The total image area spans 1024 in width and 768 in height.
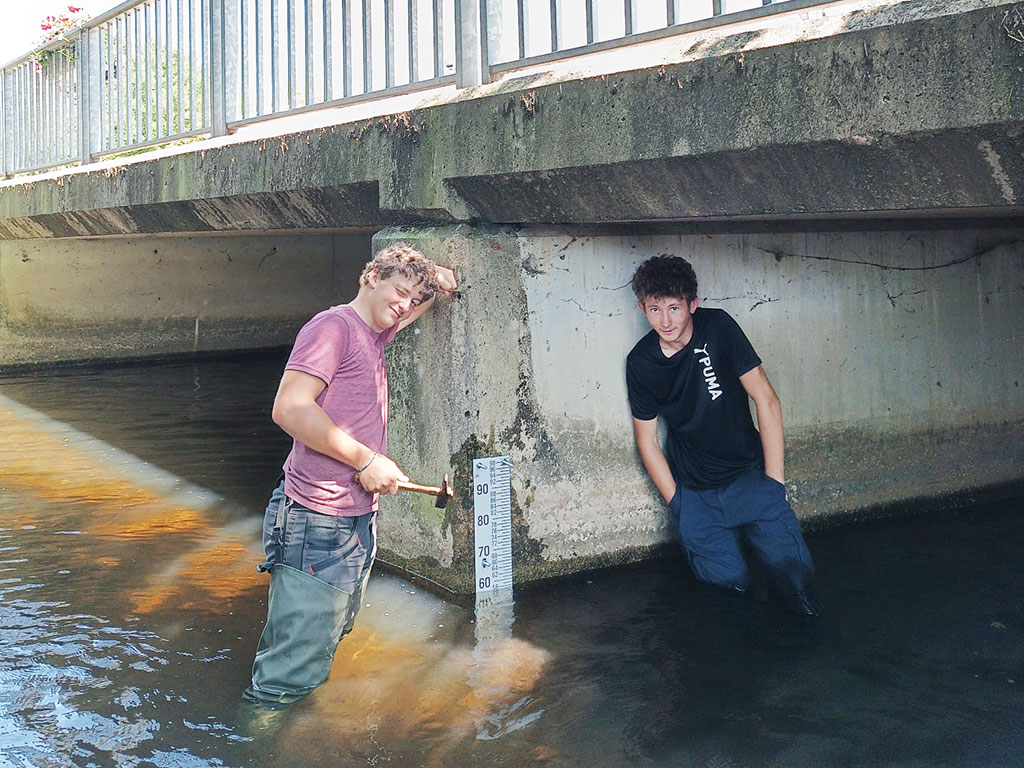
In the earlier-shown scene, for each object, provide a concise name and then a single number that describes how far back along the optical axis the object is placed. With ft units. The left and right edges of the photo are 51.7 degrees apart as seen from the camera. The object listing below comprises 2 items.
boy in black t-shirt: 15.23
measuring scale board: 15.16
